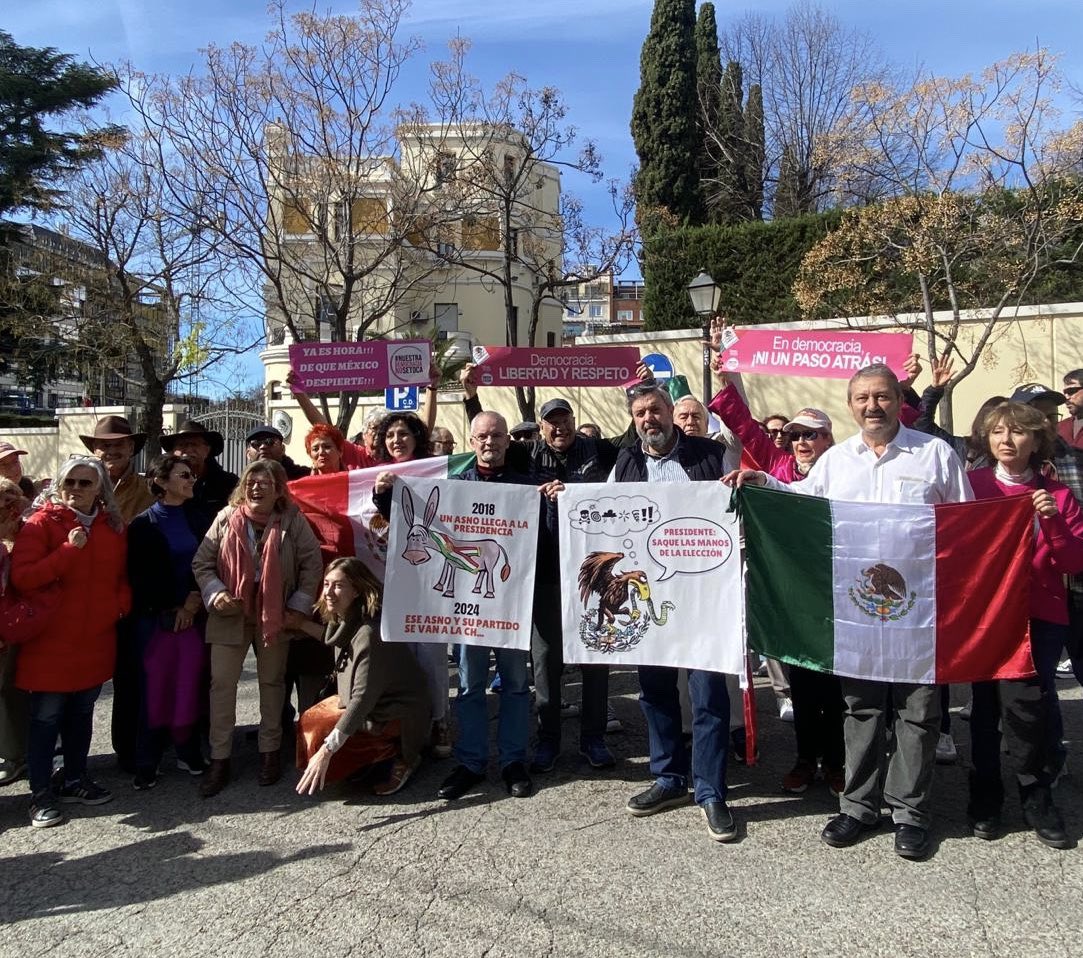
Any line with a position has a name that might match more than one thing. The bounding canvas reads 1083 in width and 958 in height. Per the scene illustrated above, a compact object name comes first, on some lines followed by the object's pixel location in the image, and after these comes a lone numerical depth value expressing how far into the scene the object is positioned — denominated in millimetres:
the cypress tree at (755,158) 27578
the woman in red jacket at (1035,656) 3756
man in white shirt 3688
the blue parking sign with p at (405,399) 11862
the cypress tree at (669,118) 25609
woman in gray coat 4398
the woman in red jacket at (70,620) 4254
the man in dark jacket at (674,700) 3959
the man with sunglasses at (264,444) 5625
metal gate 19656
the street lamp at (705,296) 11953
